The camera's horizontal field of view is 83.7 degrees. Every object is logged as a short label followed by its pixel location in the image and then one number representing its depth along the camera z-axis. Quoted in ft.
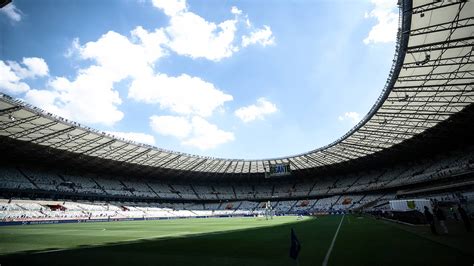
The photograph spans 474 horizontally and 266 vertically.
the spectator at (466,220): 46.93
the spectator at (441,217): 45.14
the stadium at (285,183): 35.60
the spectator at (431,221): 45.06
